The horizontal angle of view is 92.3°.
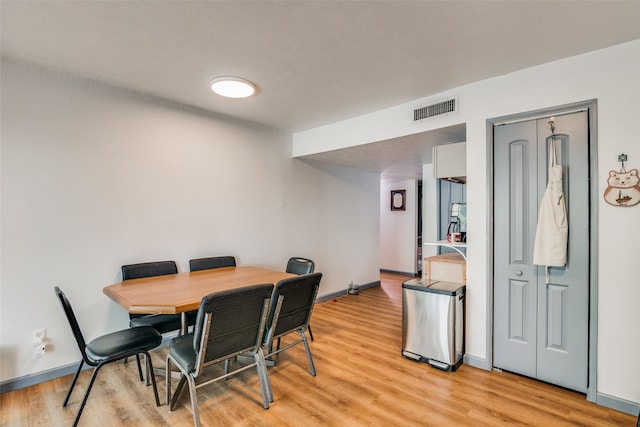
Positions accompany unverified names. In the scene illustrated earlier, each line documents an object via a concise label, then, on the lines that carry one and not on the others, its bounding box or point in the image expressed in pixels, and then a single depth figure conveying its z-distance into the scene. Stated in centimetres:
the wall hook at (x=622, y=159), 214
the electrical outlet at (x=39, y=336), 249
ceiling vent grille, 295
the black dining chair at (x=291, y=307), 224
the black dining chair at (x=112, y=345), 193
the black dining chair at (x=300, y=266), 334
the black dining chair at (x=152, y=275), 268
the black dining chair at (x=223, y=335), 179
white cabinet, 303
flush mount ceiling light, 275
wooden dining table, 200
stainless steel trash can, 272
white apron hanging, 235
